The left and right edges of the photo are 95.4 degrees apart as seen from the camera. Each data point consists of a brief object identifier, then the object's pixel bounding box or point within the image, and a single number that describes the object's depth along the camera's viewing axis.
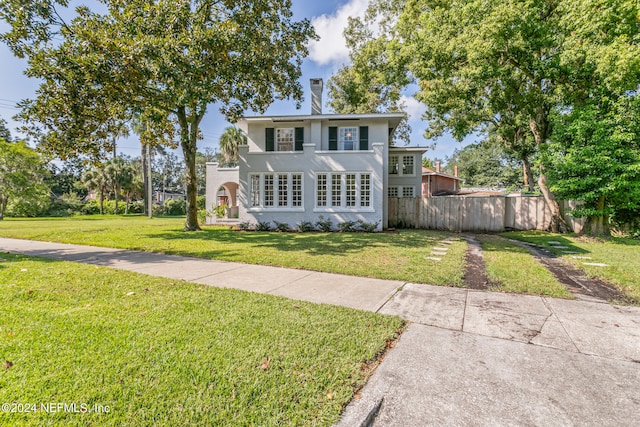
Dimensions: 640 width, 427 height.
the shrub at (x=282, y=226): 15.35
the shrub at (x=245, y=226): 15.80
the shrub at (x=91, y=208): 38.00
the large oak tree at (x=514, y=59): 10.14
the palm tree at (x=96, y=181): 36.62
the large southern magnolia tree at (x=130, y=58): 9.61
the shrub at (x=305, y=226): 15.06
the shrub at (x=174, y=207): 41.59
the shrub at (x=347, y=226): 14.82
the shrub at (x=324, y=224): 14.93
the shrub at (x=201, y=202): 34.03
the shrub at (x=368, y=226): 14.71
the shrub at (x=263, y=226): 15.56
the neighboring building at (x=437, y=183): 30.98
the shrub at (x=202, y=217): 20.83
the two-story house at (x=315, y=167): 15.02
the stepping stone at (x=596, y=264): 7.13
